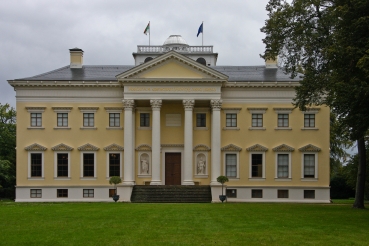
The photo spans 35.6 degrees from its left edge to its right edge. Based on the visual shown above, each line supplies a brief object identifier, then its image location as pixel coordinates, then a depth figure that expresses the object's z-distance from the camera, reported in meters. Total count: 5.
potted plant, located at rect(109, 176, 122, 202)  44.94
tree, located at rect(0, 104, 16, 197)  60.49
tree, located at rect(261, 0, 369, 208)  25.81
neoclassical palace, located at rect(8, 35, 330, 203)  47.56
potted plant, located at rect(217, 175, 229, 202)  44.16
